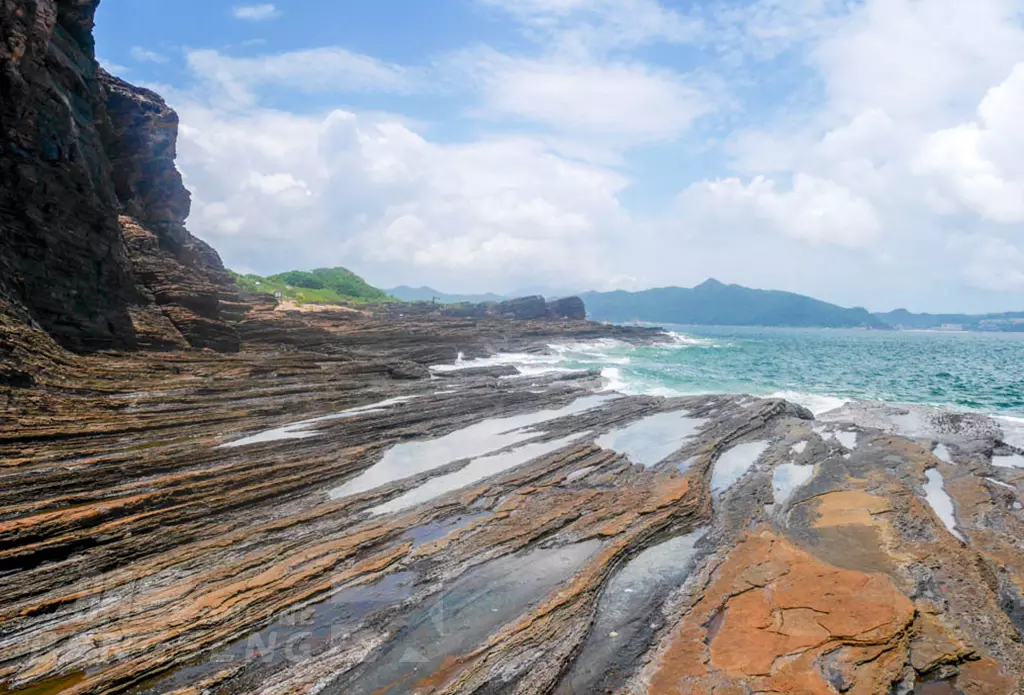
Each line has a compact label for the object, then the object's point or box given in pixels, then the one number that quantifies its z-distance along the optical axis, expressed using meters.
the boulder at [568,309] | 136.00
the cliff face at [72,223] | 22.36
